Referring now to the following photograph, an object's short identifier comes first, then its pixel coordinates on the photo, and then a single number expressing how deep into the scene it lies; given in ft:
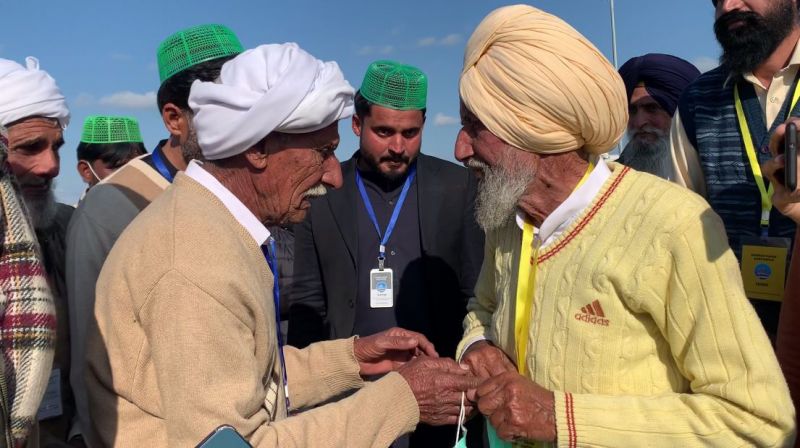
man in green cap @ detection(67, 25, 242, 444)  7.79
